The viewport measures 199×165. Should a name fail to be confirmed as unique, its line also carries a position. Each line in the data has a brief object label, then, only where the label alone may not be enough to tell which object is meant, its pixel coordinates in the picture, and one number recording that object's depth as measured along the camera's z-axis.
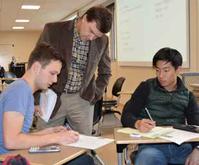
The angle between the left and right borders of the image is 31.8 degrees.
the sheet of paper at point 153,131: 1.95
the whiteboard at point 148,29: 5.15
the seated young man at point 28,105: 1.59
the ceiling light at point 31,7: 9.60
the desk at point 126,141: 1.84
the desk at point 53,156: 1.48
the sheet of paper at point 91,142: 1.72
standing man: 2.55
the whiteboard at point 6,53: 16.28
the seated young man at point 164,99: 2.33
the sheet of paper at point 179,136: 1.85
